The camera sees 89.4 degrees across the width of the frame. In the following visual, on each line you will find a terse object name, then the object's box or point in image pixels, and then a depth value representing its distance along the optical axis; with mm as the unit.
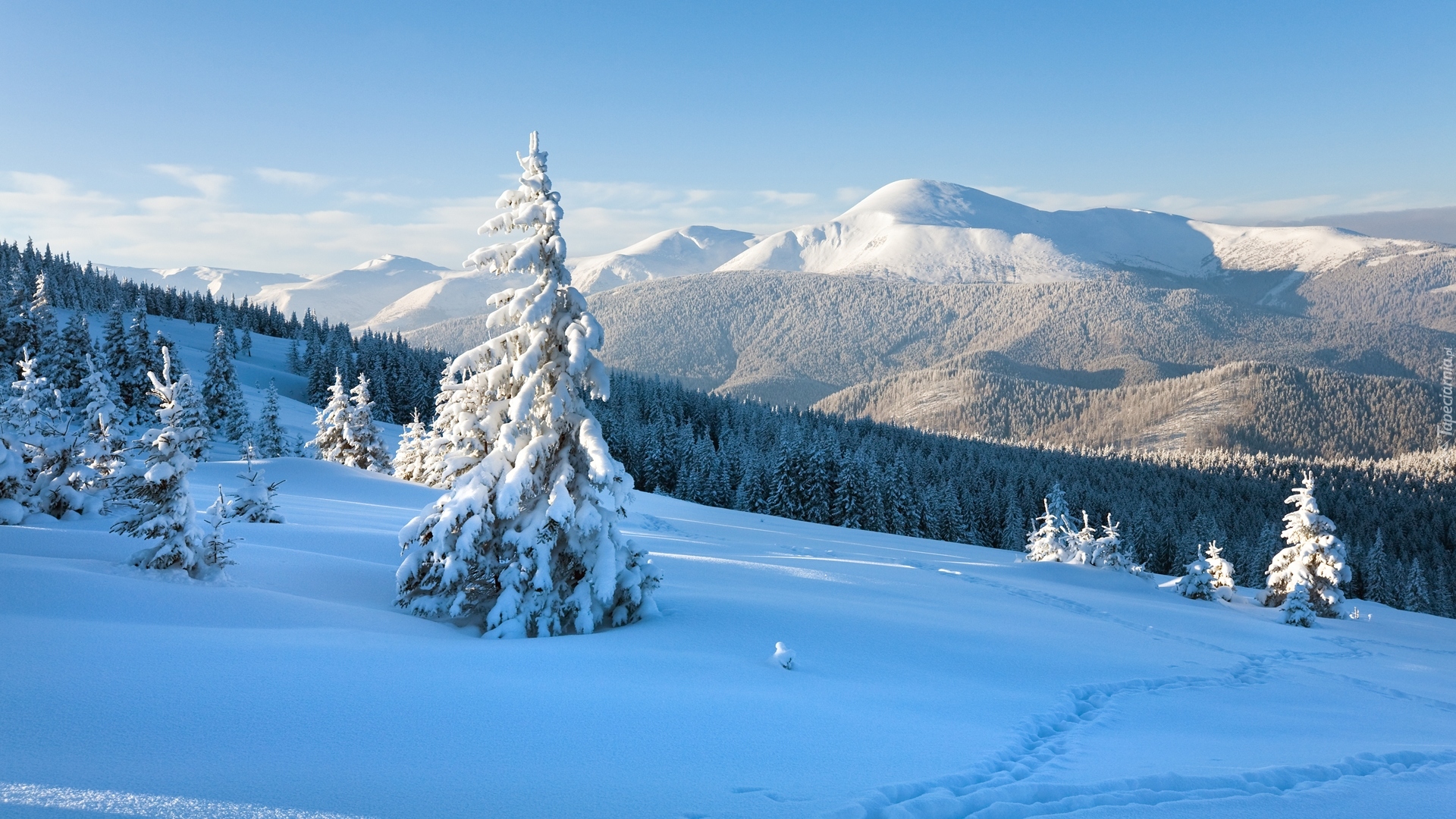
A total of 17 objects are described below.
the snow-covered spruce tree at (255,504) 15844
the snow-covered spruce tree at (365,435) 46031
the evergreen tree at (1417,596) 79562
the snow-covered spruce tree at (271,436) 58906
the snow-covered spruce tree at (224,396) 64938
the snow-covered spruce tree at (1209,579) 27672
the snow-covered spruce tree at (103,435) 14727
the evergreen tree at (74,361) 55344
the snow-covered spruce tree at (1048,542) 37938
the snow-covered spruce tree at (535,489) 10906
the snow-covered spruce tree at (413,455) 41375
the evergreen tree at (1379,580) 83125
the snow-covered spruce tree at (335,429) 46531
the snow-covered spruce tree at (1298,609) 23297
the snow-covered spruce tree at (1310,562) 27078
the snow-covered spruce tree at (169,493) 9695
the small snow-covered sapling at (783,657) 9734
